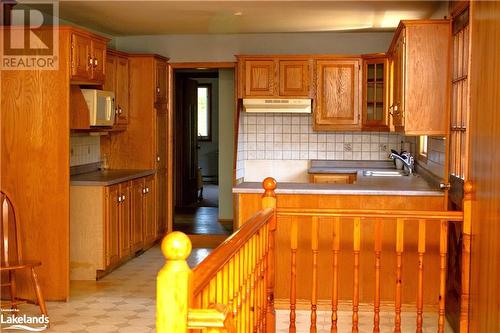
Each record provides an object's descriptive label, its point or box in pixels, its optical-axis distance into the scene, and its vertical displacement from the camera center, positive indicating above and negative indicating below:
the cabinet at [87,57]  6.00 +0.69
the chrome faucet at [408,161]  7.65 -0.21
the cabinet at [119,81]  7.73 +0.61
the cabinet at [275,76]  8.28 +0.71
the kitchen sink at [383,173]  7.64 -0.34
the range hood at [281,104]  8.24 +0.39
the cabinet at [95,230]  6.65 -0.82
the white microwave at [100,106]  6.79 +0.31
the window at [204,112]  15.66 +0.57
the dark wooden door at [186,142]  11.58 -0.04
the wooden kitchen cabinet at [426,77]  5.26 +0.45
